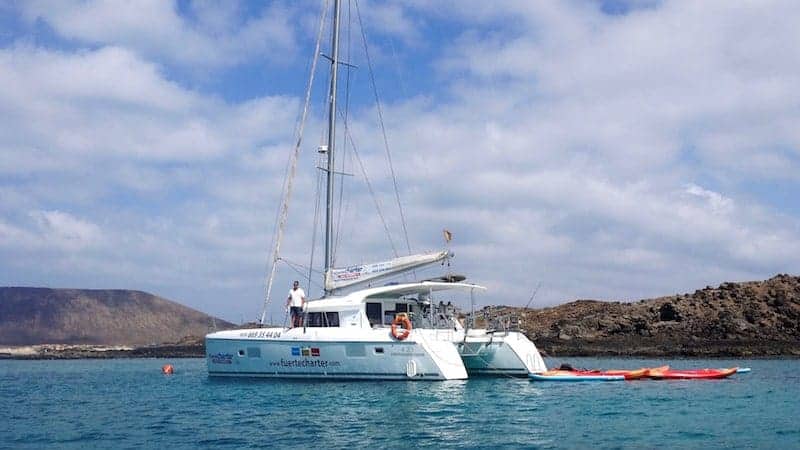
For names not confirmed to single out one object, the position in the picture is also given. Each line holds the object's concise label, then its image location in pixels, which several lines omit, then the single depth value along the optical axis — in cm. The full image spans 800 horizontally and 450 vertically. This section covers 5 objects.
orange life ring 2331
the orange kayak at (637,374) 2662
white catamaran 2353
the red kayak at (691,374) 2667
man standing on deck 2550
